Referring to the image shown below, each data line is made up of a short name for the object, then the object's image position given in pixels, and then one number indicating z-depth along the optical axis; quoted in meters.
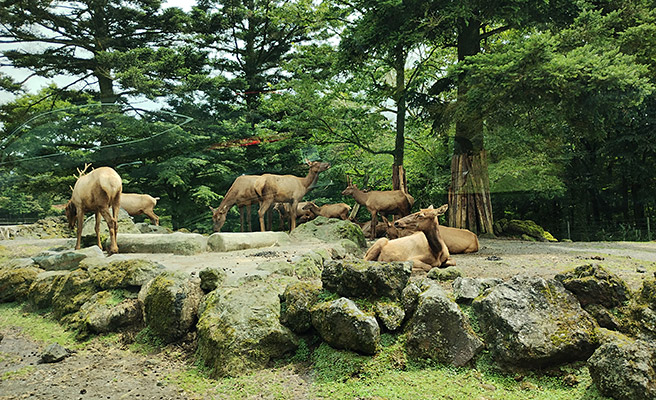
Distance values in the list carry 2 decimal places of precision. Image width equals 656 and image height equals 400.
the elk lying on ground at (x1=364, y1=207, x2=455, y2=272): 5.99
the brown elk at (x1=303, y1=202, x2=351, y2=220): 12.05
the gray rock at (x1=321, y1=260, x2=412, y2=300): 4.56
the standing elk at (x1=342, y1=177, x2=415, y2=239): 10.74
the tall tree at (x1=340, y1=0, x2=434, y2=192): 8.88
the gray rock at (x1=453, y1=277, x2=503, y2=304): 4.42
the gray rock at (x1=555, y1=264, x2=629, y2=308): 4.04
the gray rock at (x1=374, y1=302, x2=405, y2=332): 4.31
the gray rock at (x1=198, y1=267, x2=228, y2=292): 5.33
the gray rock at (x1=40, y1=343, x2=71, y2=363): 4.74
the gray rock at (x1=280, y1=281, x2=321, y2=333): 4.55
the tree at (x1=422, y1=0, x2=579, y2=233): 8.93
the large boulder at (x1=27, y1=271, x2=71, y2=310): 6.44
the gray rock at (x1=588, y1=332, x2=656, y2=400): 2.98
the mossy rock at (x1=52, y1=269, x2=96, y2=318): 6.06
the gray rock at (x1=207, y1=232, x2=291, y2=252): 7.67
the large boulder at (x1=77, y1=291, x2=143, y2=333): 5.53
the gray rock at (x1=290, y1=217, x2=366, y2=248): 8.81
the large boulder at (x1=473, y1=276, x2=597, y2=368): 3.65
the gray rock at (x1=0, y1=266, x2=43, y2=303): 6.60
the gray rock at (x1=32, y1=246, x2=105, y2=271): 7.00
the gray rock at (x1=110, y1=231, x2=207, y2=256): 7.20
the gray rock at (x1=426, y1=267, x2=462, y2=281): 5.24
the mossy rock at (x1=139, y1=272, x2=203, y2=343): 5.04
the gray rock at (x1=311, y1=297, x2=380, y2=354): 4.10
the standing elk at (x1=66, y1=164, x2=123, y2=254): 7.05
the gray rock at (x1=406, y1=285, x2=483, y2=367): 3.92
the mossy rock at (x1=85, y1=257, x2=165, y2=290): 6.08
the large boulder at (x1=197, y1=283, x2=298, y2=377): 4.21
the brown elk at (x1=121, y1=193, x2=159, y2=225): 7.77
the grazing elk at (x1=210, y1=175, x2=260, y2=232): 9.15
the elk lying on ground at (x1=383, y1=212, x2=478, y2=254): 7.86
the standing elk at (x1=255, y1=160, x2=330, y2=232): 10.02
